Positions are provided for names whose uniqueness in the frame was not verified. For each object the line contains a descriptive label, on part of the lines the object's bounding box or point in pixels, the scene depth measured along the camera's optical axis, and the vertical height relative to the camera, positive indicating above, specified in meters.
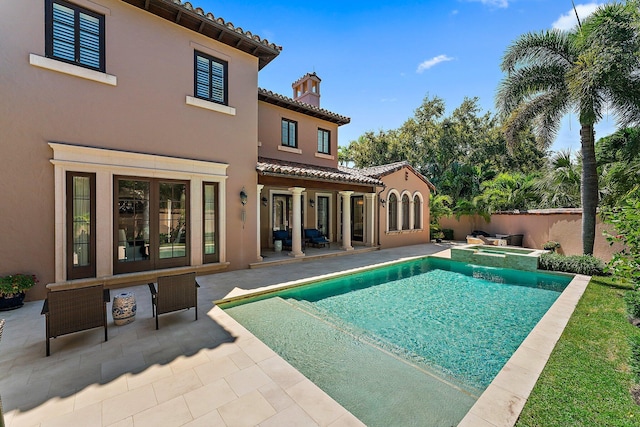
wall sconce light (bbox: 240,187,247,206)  11.41 +0.76
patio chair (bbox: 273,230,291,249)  16.12 -1.35
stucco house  7.46 +2.39
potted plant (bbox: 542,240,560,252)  17.52 -2.11
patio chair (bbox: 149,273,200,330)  6.03 -1.78
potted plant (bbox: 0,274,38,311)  6.81 -1.81
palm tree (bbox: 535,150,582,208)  17.14 +2.09
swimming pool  4.04 -2.73
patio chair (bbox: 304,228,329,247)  16.81 -1.41
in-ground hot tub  12.88 -2.19
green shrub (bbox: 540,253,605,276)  11.23 -2.19
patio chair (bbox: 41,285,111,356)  4.86 -1.75
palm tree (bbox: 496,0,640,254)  10.23 +5.62
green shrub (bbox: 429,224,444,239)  23.29 -1.57
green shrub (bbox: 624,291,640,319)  6.16 -2.09
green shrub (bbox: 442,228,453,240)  24.72 -1.83
